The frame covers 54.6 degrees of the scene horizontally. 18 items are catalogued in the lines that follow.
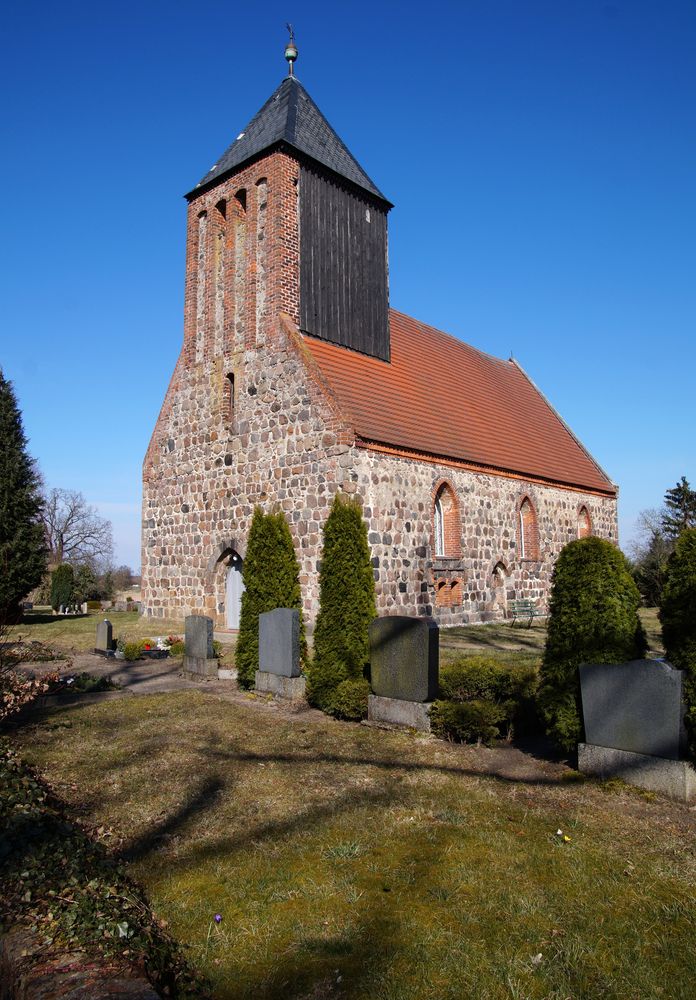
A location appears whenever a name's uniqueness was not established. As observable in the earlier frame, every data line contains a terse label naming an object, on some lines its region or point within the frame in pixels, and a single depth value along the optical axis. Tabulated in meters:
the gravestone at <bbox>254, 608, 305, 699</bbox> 9.66
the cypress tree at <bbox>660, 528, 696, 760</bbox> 5.42
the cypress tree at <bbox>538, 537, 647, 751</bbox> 6.12
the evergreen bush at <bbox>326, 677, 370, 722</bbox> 8.38
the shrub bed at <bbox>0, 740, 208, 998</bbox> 3.05
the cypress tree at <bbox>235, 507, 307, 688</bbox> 10.58
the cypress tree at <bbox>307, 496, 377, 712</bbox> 9.20
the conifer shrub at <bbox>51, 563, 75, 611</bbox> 27.69
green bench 18.31
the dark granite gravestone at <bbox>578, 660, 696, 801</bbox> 5.40
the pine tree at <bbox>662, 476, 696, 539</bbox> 31.16
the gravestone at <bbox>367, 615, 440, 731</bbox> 7.66
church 14.41
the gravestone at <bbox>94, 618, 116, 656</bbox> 14.53
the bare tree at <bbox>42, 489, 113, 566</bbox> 58.81
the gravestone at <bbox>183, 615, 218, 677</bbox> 11.63
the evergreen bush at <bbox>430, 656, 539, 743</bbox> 7.20
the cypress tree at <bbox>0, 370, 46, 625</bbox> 20.18
